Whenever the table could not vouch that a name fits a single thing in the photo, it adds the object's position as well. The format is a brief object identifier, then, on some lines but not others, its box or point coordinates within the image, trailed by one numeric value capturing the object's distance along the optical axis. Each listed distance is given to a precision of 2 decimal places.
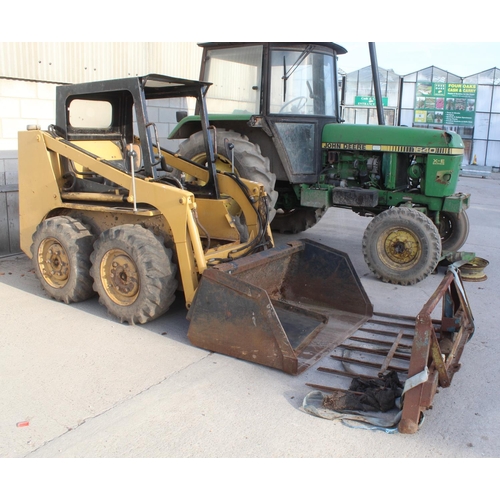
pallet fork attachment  3.37
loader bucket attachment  4.10
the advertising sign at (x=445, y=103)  23.44
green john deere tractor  6.60
